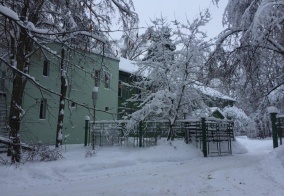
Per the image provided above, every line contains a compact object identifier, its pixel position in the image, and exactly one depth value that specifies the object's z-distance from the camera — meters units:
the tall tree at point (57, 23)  2.91
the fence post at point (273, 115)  7.76
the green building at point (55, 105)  13.22
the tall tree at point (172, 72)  9.63
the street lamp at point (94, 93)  8.54
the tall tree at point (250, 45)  6.93
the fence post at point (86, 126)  11.79
